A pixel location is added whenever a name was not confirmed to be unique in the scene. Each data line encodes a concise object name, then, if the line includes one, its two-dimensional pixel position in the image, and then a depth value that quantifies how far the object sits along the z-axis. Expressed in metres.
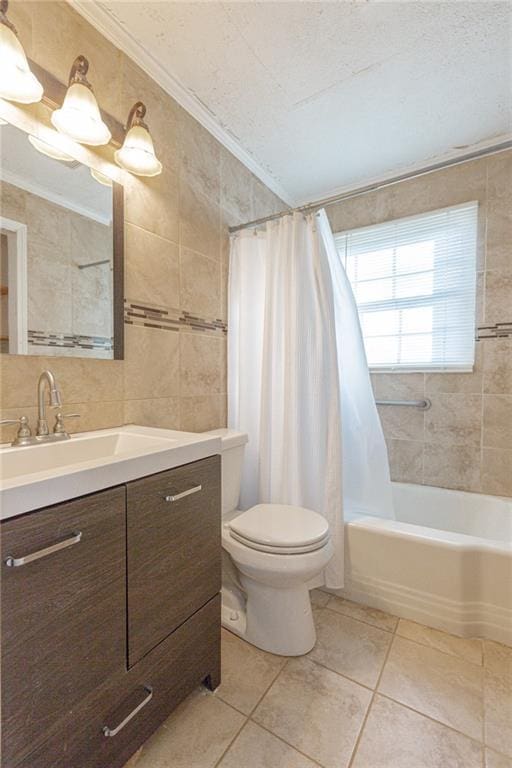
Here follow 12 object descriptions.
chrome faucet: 1.06
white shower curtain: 1.61
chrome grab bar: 2.20
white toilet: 1.23
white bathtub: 1.37
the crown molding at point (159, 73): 1.25
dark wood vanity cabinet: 0.62
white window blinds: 2.10
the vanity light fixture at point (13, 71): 0.92
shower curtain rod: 1.31
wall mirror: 1.05
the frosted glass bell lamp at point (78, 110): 1.10
